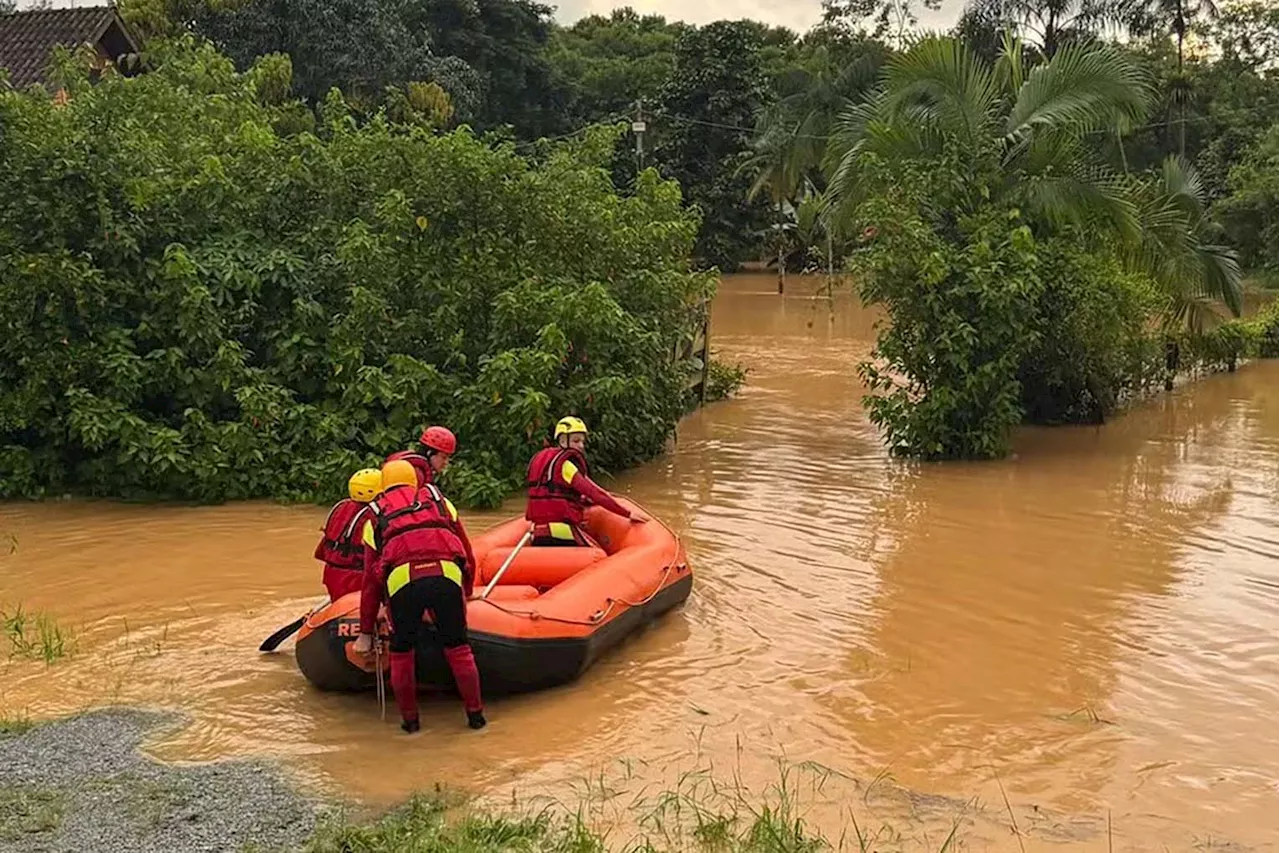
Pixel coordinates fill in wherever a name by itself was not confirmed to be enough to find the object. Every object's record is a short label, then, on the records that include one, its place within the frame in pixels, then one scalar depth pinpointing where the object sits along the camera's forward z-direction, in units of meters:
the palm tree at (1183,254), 16.23
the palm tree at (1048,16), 33.22
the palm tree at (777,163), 35.81
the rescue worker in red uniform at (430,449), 7.01
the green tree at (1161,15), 35.12
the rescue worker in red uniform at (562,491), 8.65
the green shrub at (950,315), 13.43
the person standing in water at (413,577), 6.36
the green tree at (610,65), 50.72
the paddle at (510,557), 7.35
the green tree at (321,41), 30.20
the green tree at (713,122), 42.16
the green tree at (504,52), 44.38
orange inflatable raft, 6.80
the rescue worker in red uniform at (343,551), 7.22
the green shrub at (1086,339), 14.17
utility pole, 32.03
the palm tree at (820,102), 35.19
